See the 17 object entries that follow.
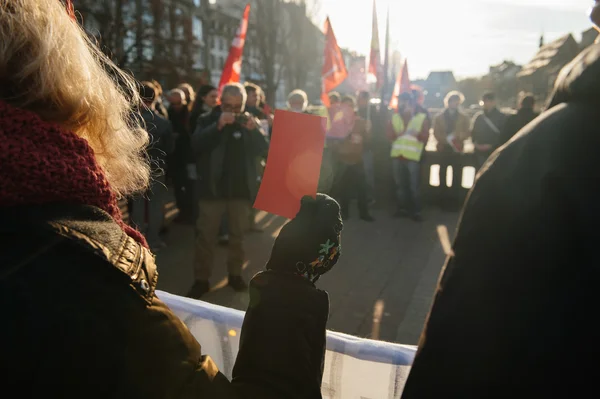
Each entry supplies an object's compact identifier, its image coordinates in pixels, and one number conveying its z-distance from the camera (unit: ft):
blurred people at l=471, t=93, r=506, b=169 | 26.78
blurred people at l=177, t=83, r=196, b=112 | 26.13
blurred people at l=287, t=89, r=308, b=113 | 22.25
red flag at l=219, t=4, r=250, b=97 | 22.65
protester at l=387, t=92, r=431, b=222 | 25.88
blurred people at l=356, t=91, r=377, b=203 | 28.02
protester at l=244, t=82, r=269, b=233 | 22.78
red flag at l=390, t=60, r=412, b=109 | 37.19
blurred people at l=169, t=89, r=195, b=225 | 23.18
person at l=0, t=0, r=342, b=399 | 2.46
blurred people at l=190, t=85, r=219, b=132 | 23.48
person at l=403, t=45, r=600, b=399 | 2.43
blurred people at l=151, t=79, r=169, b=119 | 21.25
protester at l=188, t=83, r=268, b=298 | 15.06
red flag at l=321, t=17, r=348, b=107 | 29.45
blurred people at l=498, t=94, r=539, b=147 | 23.35
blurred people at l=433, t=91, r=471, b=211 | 28.50
